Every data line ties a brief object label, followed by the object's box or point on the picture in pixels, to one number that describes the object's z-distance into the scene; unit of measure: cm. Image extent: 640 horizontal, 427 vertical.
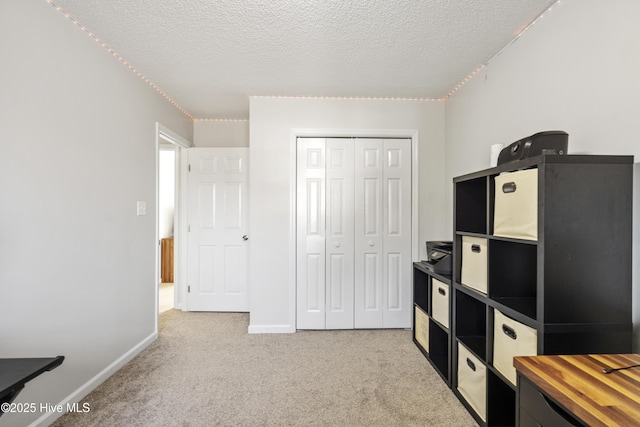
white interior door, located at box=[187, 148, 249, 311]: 367
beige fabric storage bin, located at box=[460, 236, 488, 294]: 168
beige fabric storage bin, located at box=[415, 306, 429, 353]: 248
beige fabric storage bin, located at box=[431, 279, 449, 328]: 213
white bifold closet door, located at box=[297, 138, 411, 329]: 308
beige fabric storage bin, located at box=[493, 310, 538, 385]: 129
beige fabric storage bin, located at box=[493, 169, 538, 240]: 127
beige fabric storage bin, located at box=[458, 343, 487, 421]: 166
